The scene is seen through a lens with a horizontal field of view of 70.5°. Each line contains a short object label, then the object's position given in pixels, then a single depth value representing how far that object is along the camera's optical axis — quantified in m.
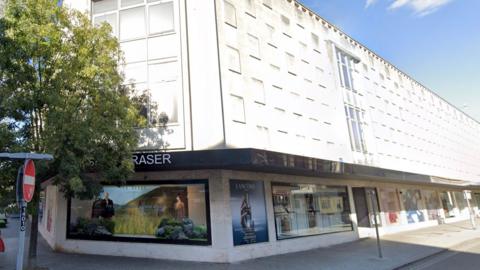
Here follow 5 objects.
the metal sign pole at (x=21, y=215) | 5.15
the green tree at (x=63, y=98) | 9.08
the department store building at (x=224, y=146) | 12.00
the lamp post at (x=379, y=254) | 12.28
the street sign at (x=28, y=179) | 5.18
